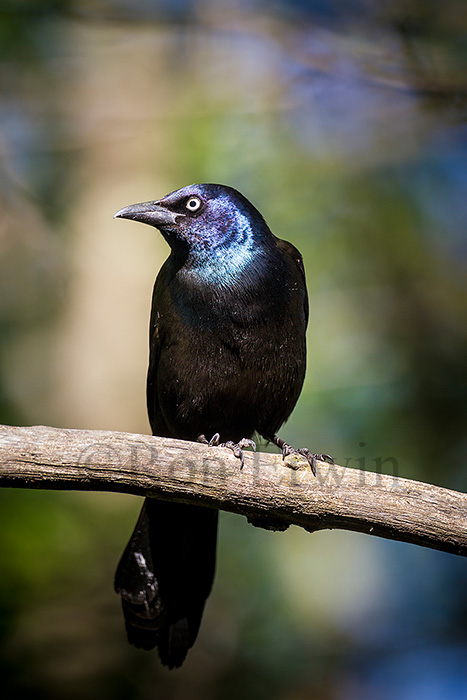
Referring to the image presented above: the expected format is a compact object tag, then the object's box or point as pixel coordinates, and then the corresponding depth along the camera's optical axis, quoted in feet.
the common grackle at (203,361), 27.25
